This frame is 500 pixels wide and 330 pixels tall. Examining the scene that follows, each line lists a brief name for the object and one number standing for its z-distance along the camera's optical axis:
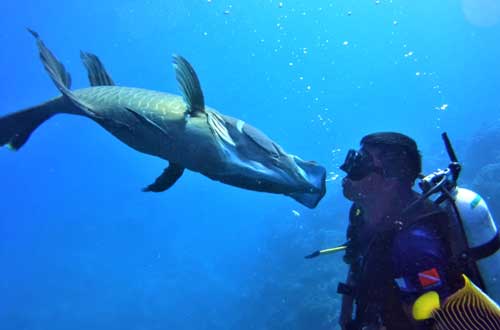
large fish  2.34
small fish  1.14
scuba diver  2.59
